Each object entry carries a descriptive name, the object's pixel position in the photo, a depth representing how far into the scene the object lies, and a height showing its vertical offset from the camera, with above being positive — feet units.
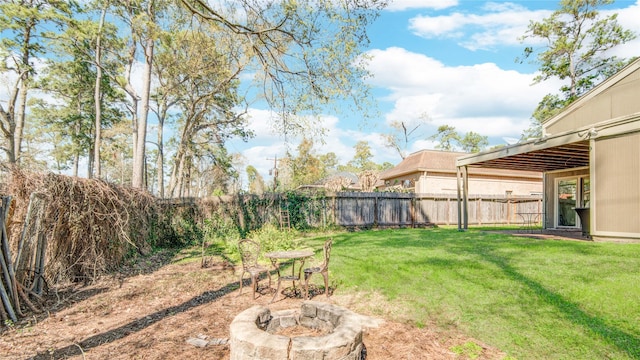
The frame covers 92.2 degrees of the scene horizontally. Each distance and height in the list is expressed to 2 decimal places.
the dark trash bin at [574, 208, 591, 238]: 29.40 -2.42
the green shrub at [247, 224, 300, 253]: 26.81 -4.71
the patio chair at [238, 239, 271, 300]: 16.06 -4.37
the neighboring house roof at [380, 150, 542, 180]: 65.46 +5.69
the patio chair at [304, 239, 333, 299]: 15.55 -4.13
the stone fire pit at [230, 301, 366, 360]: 7.96 -4.20
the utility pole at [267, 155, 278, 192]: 82.11 +5.41
